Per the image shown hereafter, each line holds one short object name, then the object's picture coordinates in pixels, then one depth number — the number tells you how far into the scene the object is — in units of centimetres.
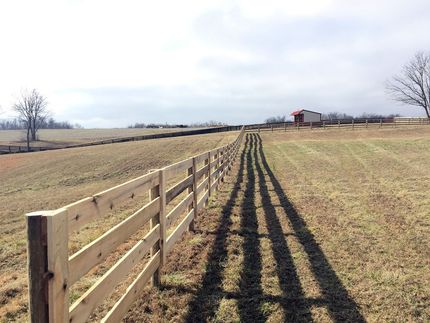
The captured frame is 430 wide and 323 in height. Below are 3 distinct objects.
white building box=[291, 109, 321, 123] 6862
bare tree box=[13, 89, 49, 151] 8719
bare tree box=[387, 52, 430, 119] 7356
